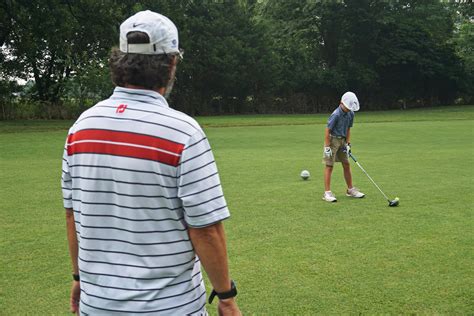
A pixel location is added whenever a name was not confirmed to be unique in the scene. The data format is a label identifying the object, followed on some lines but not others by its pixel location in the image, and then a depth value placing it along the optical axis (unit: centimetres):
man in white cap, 230
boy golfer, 983
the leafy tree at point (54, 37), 3219
